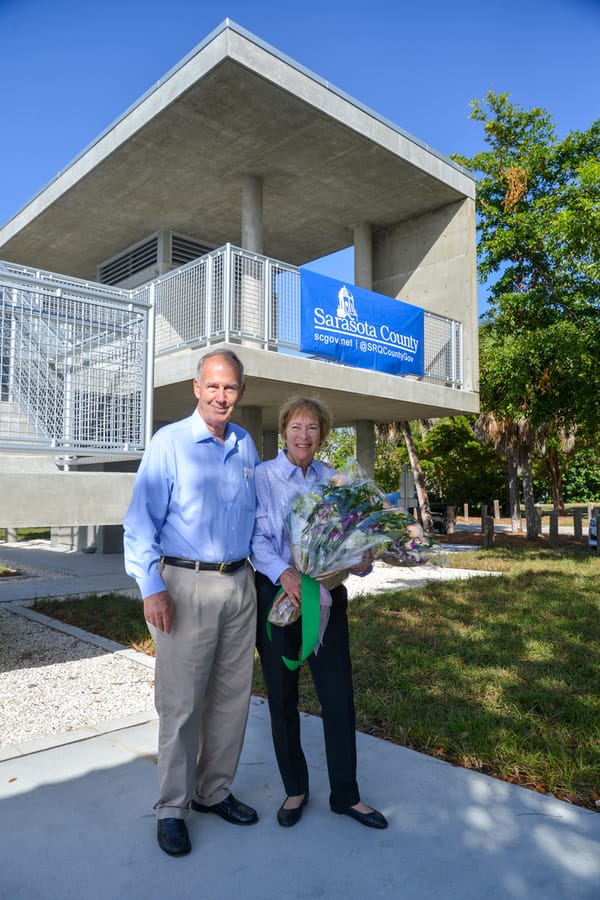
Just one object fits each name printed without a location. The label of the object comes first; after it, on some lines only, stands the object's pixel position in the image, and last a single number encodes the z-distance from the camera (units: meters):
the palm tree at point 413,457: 21.75
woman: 2.99
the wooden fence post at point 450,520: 23.19
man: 2.85
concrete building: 10.12
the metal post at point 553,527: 18.67
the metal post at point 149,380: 6.24
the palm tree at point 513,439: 21.30
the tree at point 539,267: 12.66
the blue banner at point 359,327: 10.51
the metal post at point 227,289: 9.41
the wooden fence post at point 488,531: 17.64
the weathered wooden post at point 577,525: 19.83
